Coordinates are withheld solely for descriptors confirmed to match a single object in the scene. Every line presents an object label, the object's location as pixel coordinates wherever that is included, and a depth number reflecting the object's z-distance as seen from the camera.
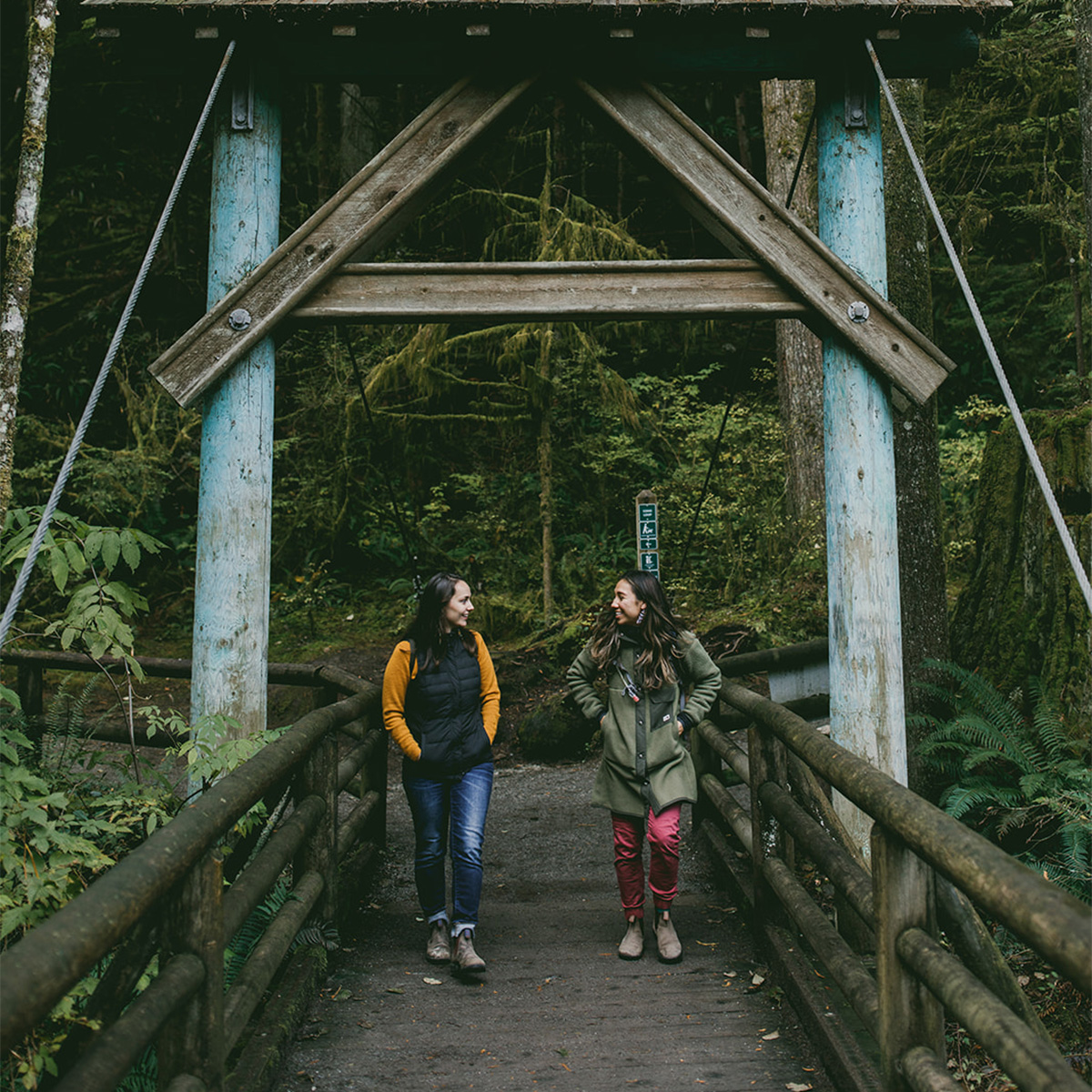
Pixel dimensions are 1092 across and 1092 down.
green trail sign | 8.17
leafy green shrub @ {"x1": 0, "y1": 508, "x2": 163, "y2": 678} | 3.85
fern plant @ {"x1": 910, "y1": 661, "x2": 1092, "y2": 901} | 5.22
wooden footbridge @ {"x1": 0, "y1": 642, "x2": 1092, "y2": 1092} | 2.16
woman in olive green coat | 4.66
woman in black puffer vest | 4.70
